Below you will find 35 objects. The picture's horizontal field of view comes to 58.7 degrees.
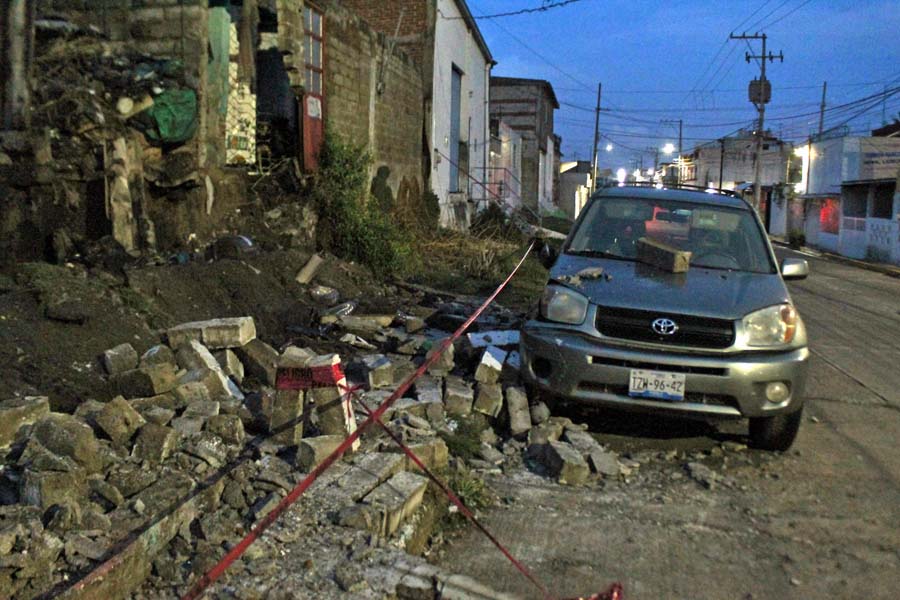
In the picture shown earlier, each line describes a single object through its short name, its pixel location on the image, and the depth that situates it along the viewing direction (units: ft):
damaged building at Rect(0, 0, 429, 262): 27.30
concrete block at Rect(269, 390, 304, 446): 14.92
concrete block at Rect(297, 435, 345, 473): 13.71
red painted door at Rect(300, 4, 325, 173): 39.73
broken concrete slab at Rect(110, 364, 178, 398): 16.20
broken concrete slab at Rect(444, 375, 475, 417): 18.48
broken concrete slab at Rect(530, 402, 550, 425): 18.49
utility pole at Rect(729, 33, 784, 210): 148.46
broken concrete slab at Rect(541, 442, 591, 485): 15.79
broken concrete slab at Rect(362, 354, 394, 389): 18.78
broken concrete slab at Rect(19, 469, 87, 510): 11.34
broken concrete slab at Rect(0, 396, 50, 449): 13.75
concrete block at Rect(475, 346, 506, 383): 19.79
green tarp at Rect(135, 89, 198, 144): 30.30
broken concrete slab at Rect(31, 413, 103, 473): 12.51
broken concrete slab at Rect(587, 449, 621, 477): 16.22
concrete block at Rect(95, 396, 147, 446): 13.82
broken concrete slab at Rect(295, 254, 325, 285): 31.04
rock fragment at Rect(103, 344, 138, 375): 17.44
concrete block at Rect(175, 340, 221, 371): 18.21
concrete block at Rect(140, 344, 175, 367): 17.98
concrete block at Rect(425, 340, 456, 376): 20.65
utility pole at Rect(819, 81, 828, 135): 200.68
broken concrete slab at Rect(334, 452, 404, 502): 13.07
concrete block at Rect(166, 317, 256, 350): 19.44
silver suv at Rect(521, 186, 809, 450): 16.87
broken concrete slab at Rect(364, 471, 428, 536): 12.50
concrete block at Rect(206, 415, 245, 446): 14.84
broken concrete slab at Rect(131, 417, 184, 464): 13.53
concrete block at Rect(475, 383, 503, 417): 18.72
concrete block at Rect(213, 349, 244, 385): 19.44
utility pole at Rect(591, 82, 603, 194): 192.24
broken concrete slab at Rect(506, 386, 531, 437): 18.12
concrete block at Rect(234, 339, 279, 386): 20.02
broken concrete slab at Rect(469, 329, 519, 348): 22.64
